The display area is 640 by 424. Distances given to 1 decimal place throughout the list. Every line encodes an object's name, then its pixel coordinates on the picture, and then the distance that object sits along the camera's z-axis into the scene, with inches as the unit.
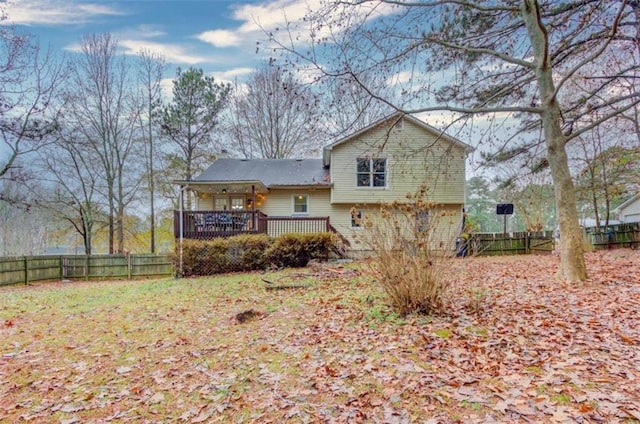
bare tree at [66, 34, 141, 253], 723.4
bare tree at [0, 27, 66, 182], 476.7
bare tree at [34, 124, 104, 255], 714.8
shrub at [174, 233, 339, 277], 479.8
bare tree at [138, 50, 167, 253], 796.6
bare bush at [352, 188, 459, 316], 189.0
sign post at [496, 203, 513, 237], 616.0
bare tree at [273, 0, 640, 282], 265.4
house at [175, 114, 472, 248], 609.2
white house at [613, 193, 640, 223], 964.0
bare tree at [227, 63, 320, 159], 903.7
